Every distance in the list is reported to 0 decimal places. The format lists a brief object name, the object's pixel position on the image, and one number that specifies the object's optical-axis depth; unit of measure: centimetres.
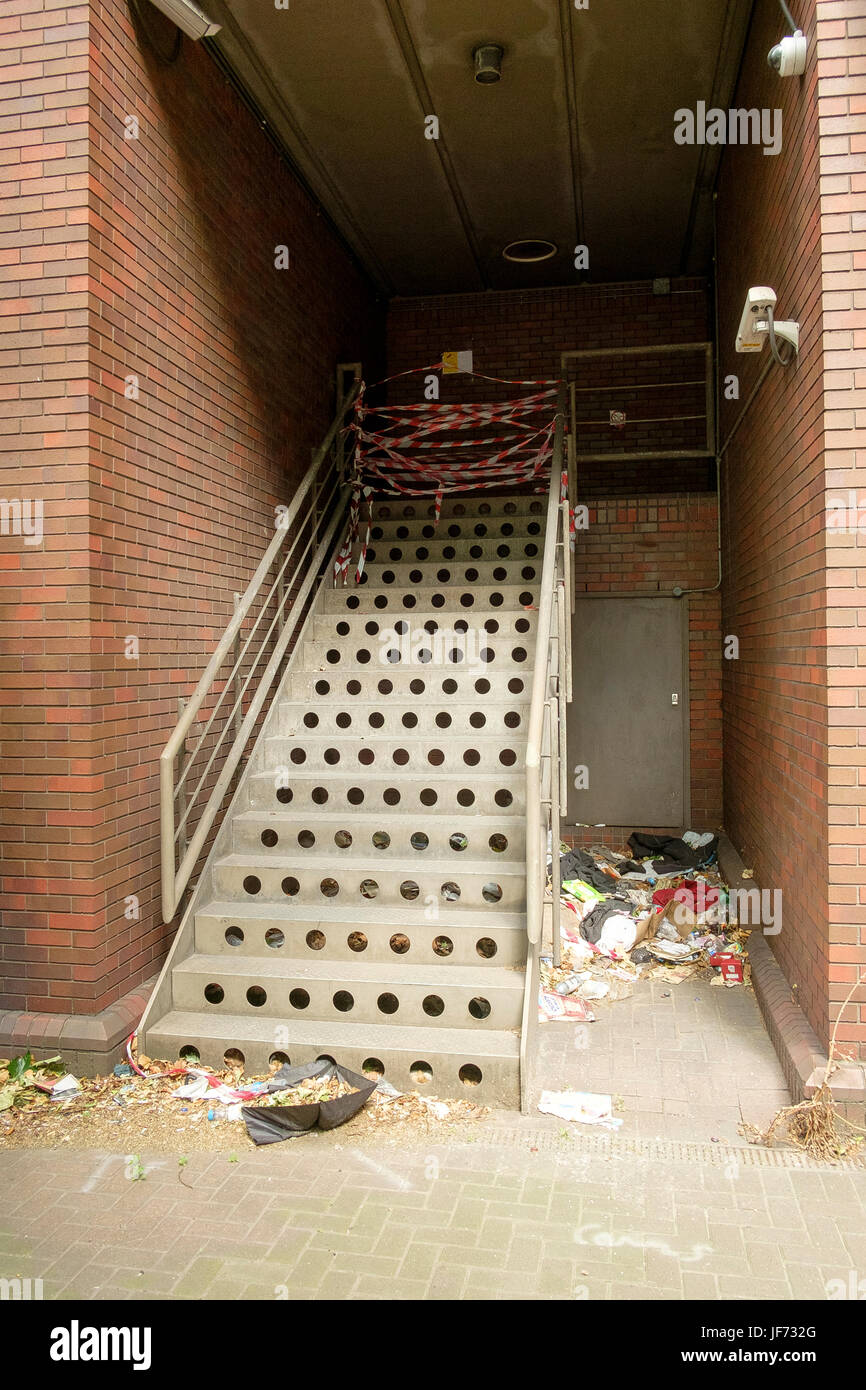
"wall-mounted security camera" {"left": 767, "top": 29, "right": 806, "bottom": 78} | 374
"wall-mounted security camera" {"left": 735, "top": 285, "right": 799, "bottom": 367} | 405
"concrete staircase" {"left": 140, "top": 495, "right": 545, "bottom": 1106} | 412
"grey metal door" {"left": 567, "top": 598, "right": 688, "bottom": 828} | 814
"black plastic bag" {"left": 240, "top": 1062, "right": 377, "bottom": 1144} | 363
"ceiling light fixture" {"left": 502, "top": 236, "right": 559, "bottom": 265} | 837
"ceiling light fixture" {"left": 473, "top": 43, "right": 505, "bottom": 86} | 569
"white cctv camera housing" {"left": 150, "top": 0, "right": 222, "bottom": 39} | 439
